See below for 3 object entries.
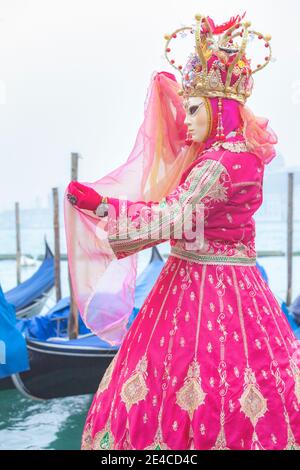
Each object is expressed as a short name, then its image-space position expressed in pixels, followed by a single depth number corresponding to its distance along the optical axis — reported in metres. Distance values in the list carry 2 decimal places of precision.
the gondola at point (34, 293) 6.67
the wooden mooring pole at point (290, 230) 7.56
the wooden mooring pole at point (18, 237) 10.34
